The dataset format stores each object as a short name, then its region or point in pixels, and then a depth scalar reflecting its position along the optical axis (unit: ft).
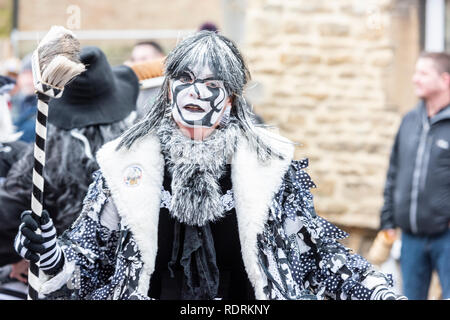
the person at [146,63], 17.21
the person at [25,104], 19.17
